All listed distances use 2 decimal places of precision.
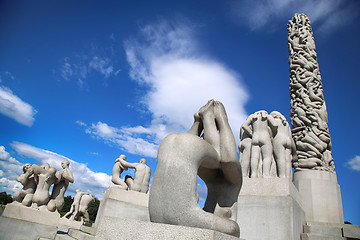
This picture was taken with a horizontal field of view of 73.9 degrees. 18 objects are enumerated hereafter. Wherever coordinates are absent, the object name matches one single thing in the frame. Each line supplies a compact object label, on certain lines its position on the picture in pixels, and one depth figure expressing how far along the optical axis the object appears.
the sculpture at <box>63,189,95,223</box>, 12.92
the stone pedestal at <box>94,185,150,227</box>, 8.48
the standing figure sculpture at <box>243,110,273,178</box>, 6.54
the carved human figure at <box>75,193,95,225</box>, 12.92
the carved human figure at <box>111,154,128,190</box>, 9.82
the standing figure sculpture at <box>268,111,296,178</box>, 6.60
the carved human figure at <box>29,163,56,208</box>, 8.01
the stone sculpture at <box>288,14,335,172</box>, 10.22
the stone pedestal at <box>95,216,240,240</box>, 2.00
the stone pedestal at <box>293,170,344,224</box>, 8.87
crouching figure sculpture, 2.30
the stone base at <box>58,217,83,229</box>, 12.32
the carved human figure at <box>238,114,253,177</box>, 6.99
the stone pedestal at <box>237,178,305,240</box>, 5.35
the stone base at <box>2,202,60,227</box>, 7.41
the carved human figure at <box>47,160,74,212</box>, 8.52
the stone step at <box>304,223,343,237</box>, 6.47
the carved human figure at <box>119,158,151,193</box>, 9.84
